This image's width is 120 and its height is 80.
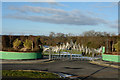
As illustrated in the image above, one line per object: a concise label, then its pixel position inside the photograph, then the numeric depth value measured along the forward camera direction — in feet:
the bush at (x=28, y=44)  129.49
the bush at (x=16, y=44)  149.33
